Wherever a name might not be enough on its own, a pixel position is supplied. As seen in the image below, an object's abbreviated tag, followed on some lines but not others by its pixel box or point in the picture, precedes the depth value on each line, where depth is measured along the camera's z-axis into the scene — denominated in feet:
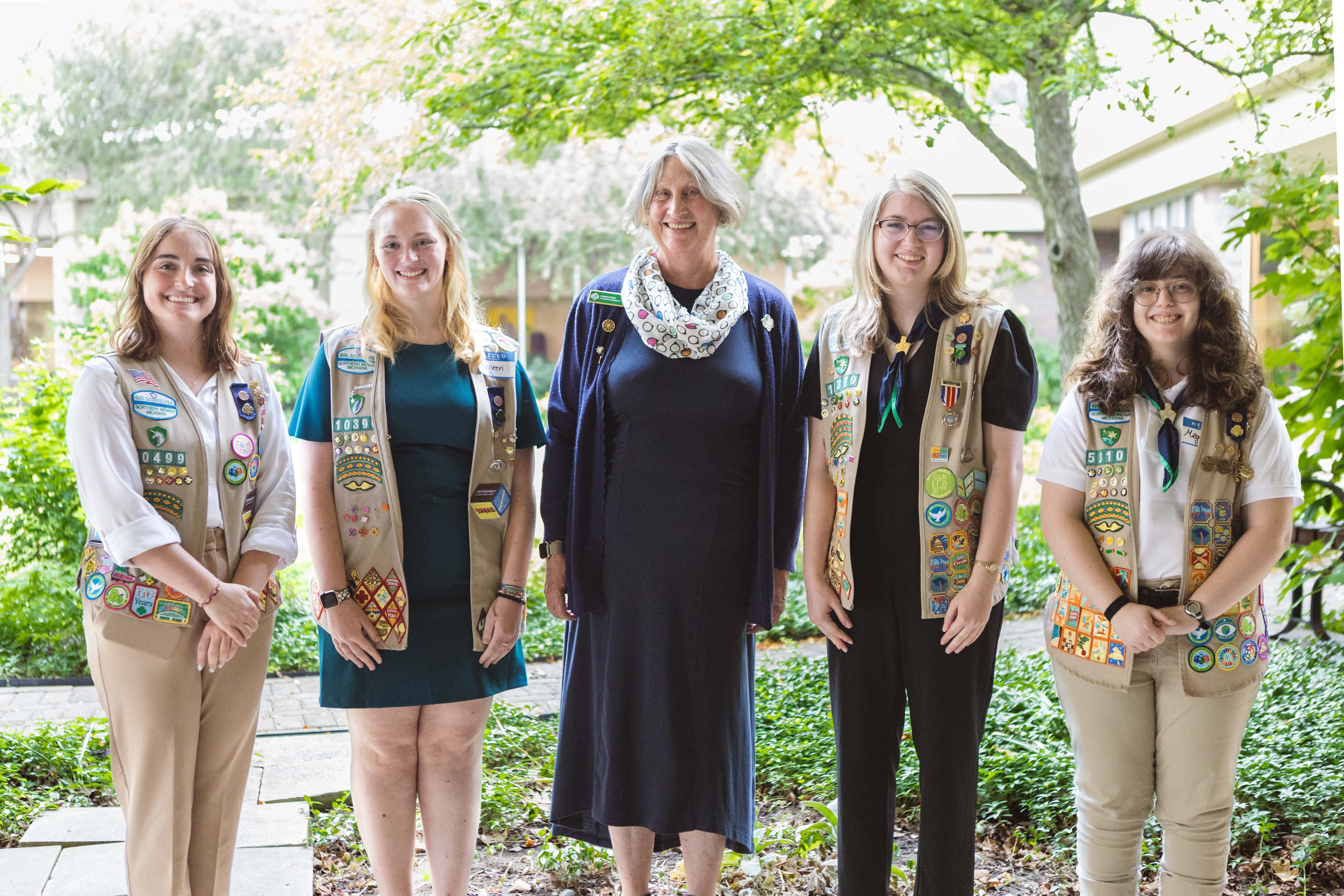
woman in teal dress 8.59
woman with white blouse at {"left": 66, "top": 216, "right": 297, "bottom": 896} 7.95
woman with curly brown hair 8.00
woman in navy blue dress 8.74
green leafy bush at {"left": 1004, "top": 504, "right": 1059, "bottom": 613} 23.89
